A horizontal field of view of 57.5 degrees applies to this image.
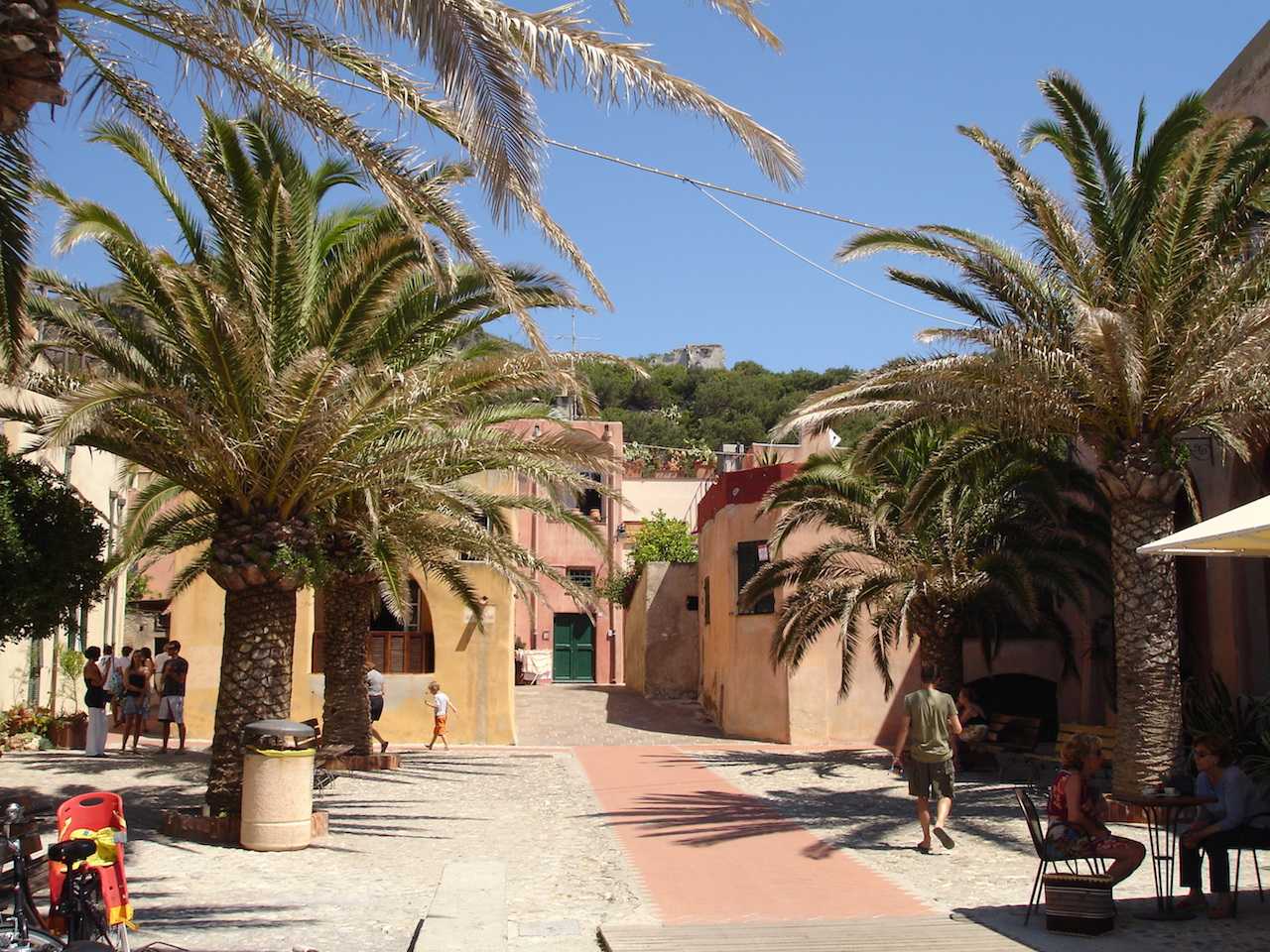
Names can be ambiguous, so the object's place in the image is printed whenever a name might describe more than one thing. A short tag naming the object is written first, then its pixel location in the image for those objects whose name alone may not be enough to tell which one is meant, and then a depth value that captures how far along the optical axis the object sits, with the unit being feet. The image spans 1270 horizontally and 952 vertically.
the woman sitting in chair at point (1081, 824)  25.17
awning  26.55
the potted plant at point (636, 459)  154.88
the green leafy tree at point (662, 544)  121.90
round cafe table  24.77
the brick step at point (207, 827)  35.68
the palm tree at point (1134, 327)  37.70
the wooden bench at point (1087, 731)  51.26
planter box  60.44
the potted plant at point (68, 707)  60.44
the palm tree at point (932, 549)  52.34
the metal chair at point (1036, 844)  24.81
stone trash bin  34.42
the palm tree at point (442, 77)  21.68
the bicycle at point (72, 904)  18.75
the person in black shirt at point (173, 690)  60.23
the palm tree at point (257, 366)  33.06
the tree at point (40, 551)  34.94
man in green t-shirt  33.86
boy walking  67.05
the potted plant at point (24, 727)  57.52
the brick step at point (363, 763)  54.24
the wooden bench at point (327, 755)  53.31
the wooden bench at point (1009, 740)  54.34
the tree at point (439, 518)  40.01
